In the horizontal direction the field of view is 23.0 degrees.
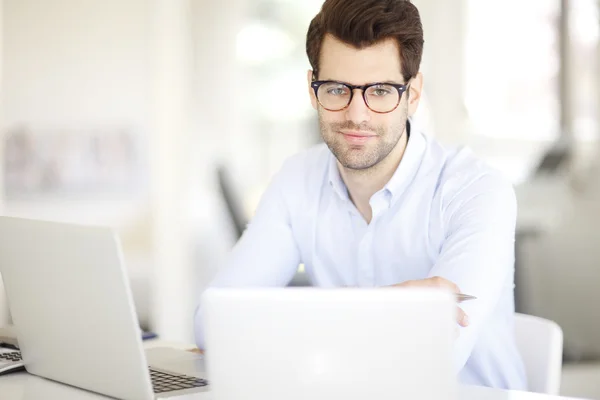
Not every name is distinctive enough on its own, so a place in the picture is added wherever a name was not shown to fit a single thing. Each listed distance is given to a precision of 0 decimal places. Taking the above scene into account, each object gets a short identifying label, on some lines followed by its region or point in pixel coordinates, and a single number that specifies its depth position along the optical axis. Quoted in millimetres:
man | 1882
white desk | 1597
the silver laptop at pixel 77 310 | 1528
